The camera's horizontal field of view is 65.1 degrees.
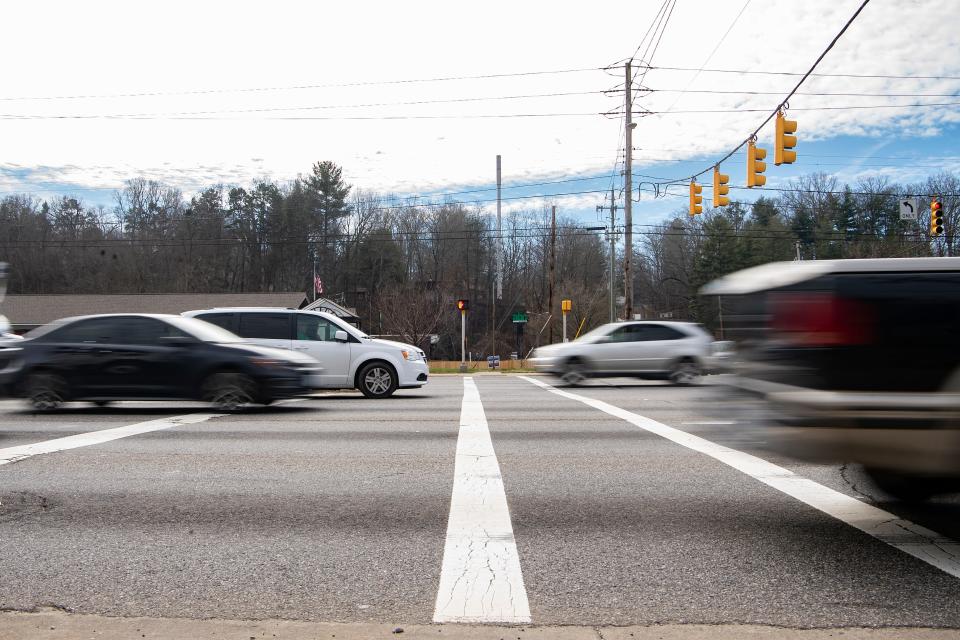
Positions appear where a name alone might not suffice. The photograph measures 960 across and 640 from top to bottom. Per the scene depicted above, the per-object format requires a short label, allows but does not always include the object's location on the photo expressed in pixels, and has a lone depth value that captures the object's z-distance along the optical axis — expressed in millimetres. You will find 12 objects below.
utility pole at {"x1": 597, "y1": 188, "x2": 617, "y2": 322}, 39031
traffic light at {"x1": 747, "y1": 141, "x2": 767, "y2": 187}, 17547
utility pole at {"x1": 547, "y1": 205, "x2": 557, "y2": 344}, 39947
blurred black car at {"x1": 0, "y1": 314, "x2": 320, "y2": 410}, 11016
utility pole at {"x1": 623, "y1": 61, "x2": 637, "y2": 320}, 30094
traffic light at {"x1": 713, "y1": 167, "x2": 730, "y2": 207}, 19781
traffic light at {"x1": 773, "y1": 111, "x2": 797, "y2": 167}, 15898
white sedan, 18688
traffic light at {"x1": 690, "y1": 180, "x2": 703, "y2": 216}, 22438
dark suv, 3912
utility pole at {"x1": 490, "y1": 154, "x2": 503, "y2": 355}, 65494
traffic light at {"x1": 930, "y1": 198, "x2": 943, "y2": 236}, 20828
